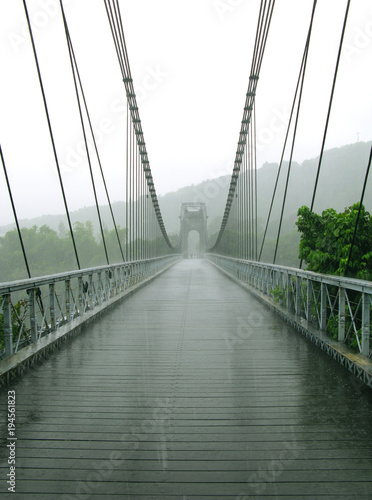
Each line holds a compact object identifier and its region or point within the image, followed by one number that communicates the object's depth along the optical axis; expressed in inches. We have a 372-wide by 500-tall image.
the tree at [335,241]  214.7
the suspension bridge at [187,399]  86.6
